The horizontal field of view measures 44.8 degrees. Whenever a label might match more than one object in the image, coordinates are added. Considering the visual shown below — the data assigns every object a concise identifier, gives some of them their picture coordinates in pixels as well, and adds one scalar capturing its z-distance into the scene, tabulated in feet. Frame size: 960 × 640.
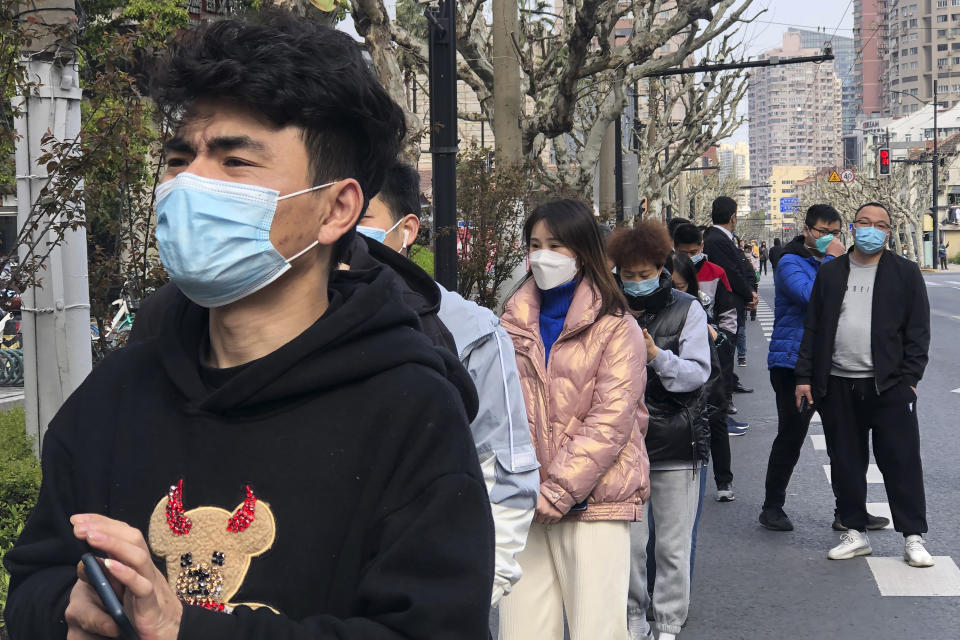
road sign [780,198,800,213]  297.33
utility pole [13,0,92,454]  17.58
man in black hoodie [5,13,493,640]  5.00
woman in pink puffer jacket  13.37
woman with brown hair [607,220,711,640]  17.17
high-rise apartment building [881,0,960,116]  547.08
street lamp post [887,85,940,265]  214.79
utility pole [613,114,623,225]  73.92
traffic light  173.68
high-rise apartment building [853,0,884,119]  588.99
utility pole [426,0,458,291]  27.25
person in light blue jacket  8.48
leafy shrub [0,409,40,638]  16.75
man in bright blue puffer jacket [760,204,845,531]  24.84
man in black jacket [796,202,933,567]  21.59
